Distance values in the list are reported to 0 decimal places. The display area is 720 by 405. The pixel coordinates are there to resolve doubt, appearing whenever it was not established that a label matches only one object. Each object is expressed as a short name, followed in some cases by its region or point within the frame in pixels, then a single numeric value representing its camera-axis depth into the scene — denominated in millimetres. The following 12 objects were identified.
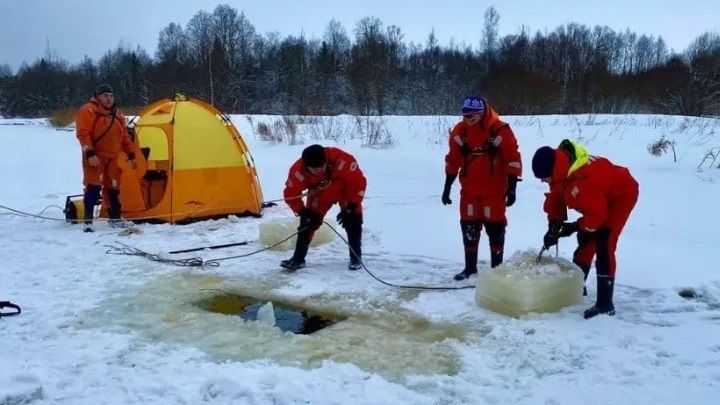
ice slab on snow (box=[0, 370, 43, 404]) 3154
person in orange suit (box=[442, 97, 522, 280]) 5207
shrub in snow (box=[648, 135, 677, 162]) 10812
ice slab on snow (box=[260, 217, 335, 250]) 6570
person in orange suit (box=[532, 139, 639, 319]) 4273
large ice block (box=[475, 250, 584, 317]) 4352
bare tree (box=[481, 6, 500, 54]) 48728
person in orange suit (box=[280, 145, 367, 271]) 5707
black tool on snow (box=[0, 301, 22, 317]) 4449
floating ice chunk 4438
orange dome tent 7906
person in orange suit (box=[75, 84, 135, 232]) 7379
